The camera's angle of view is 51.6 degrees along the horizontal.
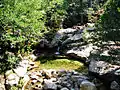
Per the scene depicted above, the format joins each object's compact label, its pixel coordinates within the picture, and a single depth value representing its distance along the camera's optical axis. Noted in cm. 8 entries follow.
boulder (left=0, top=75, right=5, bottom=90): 848
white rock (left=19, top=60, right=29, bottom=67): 1037
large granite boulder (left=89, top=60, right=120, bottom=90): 785
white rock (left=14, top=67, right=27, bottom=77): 935
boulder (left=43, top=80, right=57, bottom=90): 903
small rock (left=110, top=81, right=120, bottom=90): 773
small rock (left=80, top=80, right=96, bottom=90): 831
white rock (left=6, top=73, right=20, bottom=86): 870
